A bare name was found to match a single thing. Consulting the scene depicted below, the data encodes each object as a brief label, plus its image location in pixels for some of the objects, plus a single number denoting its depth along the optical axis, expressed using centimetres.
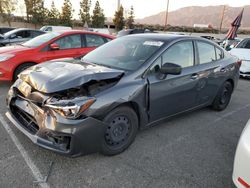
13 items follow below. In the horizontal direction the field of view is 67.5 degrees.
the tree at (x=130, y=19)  3783
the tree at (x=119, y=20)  3512
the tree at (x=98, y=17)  3469
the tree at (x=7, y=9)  2418
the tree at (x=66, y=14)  3105
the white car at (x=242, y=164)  148
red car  440
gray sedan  205
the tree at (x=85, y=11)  3452
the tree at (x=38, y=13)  2732
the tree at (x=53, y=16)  2946
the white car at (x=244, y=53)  681
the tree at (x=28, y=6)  2687
